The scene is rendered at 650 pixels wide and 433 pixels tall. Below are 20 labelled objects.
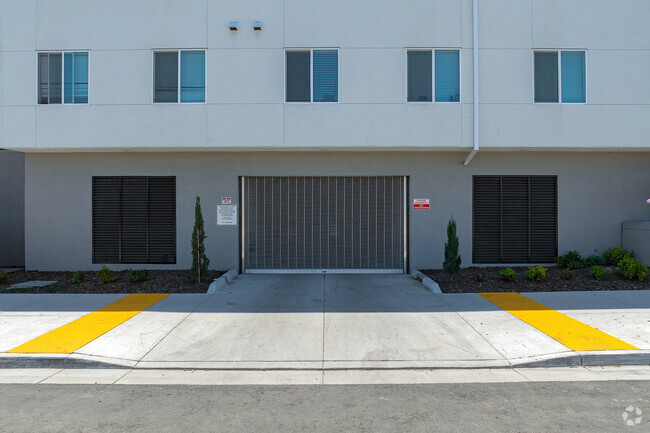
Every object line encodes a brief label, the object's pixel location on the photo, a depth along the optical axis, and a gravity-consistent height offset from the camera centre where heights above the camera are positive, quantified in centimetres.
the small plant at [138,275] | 1136 -137
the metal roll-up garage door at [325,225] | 1312 -18
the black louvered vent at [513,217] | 1304 +0
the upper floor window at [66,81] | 1172 +348
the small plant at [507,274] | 1105 -132
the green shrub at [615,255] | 1234 -98
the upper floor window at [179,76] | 1163 +357
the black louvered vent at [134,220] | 1312 -2
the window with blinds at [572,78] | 1162 +348
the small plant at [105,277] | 1128 -140
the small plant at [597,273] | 1097 -129
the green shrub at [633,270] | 1075 -121
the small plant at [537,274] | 1102 -132
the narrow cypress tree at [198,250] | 1097 -73
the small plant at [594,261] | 1255 -116
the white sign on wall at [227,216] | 1299 +8
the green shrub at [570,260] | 1251 -114
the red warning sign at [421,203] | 1293 +43
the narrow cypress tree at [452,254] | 1095 -84
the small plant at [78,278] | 1148 -144
